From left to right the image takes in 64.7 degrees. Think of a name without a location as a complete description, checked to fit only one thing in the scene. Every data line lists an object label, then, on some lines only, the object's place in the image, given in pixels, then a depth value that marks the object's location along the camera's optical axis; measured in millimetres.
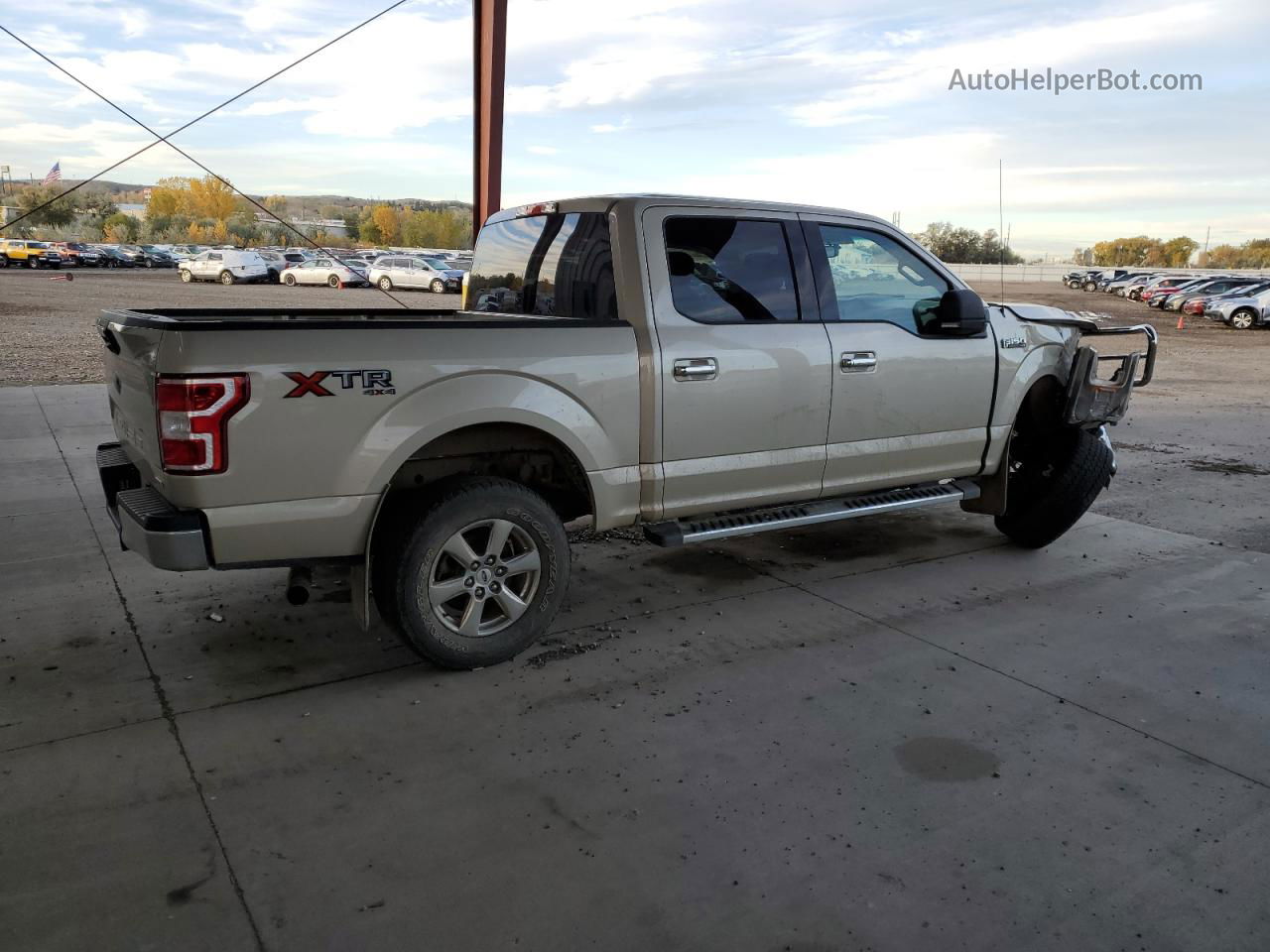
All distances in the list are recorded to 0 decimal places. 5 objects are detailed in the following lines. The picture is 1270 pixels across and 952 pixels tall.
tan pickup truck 3676
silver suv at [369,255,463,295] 39378
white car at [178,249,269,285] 42562
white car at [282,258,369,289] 41781
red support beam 10383
